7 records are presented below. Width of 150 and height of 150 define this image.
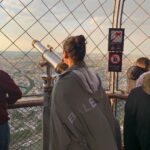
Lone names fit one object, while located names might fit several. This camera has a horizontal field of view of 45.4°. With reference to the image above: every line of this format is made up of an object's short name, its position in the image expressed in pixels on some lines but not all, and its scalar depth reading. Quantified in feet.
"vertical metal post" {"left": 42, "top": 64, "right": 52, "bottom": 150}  4.01
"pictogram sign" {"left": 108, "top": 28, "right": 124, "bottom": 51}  6.32
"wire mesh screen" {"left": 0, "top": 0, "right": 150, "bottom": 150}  5.05
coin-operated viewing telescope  3.77
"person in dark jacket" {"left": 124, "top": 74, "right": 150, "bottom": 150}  3.82
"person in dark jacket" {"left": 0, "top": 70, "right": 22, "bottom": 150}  4.55
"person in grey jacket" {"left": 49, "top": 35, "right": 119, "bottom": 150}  3.48
